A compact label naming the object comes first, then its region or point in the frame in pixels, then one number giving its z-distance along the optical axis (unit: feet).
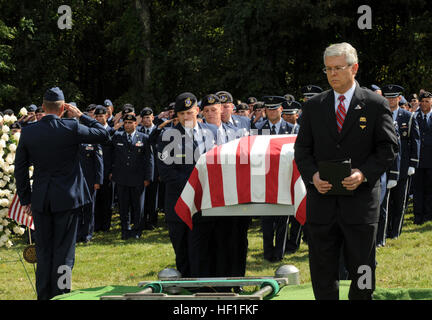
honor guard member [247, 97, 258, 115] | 46.52
